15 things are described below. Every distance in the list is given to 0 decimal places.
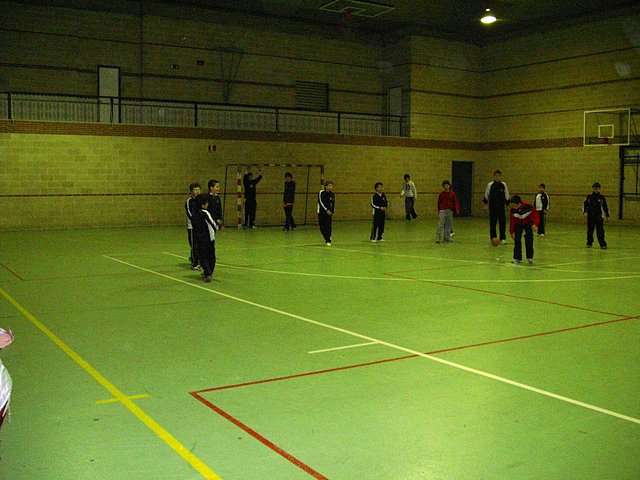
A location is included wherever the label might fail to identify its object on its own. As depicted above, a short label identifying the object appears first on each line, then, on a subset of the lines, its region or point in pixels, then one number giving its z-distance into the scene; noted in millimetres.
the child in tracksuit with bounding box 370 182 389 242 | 18984
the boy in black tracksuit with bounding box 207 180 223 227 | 12820
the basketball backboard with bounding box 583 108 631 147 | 26953
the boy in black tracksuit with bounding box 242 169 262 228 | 24625
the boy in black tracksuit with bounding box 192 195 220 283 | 11648
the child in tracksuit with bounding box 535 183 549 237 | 22016
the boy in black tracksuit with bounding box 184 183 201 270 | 12548
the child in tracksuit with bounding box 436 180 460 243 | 19016
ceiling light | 25333
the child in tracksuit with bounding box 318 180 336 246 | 18125
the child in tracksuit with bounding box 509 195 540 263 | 13927
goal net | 27078
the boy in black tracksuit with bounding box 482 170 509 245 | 18438
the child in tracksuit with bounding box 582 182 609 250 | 17203
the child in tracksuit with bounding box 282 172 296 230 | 23891
